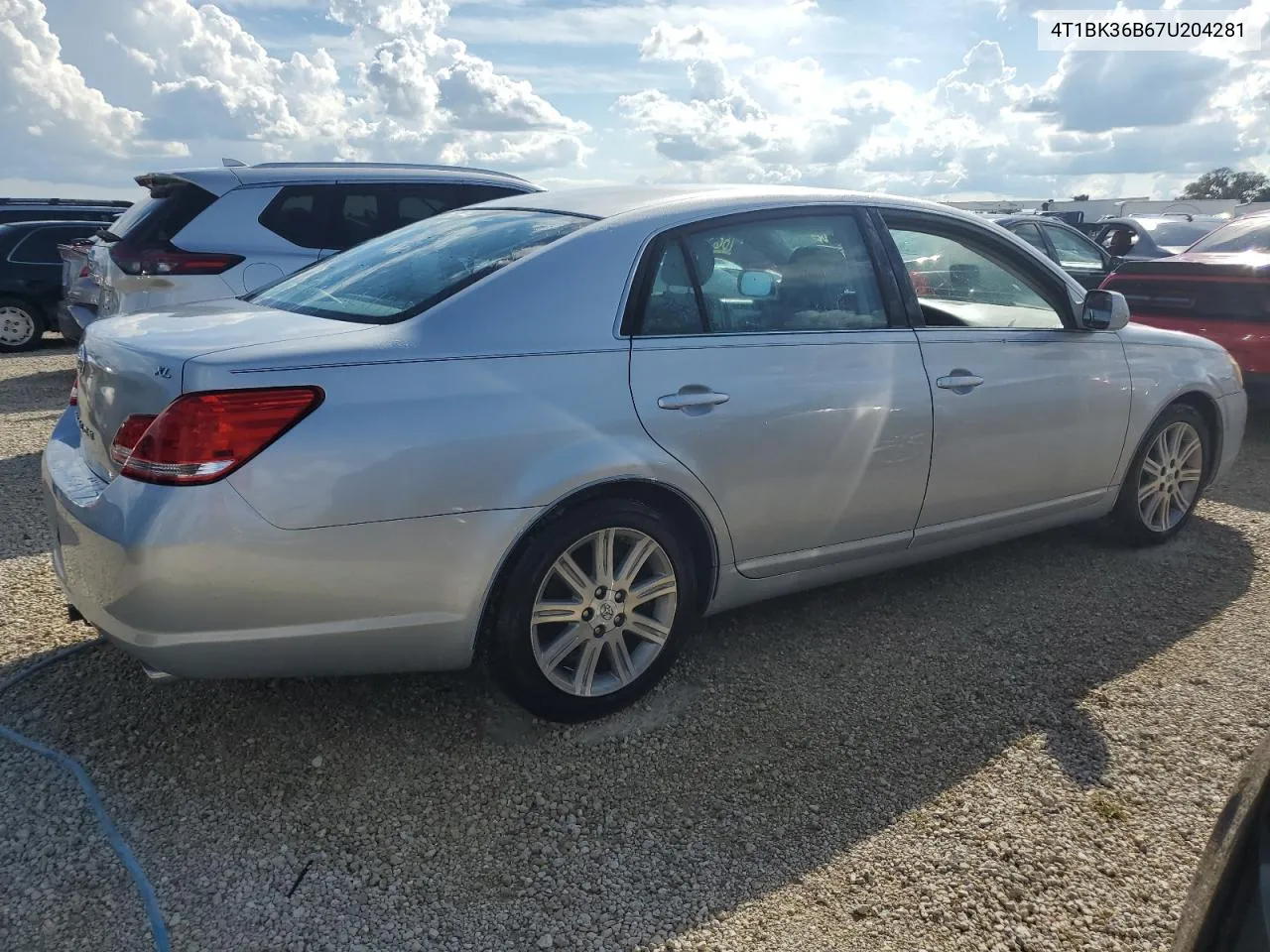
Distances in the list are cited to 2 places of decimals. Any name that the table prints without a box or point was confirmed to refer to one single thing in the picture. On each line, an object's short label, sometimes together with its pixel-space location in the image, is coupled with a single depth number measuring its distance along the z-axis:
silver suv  6.34
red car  6.48
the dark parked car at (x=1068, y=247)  10.80
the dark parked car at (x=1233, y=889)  1.45
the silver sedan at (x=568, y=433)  2.50
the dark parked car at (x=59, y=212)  13.38
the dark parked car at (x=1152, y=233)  11.45
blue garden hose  2.24
